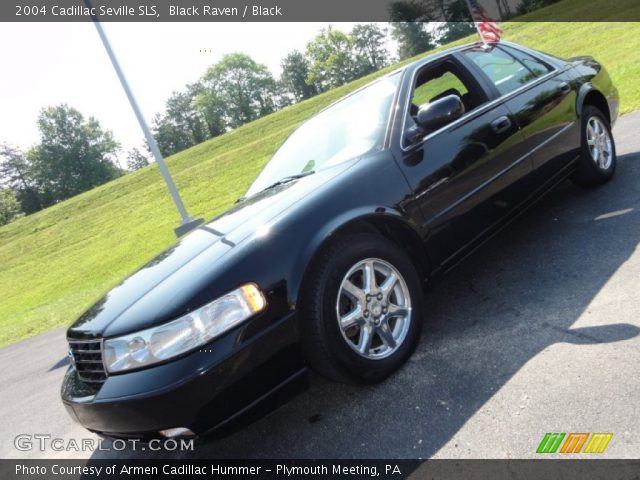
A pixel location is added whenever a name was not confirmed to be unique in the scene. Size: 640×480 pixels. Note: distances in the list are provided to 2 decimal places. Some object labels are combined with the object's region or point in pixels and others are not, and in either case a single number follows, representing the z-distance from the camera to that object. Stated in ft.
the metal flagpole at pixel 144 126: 27.78
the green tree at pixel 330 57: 269.23
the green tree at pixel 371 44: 289.74
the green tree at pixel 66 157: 230.27
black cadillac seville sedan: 6.75
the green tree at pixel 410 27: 244.22
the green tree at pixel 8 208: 183.52
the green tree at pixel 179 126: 282.85
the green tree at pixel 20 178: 235.40
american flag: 38.15
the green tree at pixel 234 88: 267.18
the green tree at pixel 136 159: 339.98
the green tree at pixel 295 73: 291.38
